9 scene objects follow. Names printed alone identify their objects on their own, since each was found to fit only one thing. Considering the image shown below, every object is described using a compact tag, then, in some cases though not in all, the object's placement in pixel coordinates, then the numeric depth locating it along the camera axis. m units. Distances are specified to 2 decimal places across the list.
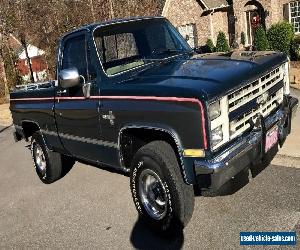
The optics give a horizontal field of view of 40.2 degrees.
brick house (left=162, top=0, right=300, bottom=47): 20.80
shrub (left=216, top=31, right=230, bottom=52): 21.88
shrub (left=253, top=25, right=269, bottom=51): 18.97
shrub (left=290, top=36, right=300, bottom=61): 17.53
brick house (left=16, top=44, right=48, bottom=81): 27.12
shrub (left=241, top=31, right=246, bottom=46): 22.84
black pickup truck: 3.98
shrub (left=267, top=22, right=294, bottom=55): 18.50
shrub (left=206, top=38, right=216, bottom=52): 23.06
